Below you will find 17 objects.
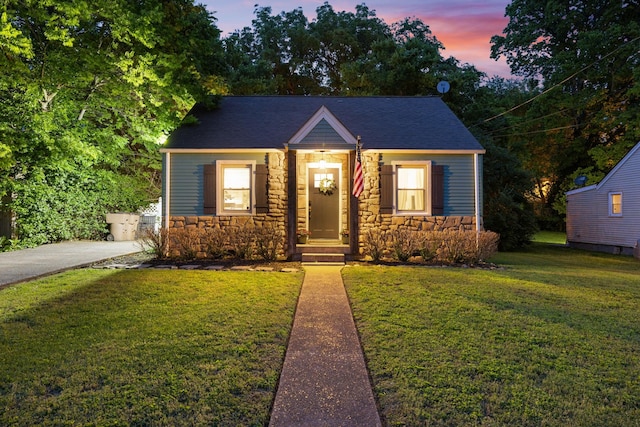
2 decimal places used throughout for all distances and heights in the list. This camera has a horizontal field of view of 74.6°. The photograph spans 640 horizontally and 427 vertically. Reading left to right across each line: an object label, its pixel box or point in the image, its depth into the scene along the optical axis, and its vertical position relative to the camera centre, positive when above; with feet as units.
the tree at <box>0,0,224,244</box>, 34.32 +11.32
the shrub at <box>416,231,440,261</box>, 32.99 -2.44
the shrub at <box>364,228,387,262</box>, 33.37 -2.41
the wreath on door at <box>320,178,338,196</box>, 39.73 +2.70
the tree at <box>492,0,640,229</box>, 74.38 +26.26
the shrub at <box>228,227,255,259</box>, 33.76 -2.18
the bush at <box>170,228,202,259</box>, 33.45 -2.20
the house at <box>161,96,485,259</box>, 35.47 +3.23
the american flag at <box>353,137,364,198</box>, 33.96 +3.03
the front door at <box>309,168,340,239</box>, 40.11 +0.80
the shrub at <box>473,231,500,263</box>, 33.01 -2.45
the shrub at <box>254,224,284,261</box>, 33.68 -2.25
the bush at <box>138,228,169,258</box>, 33.60 -2.28
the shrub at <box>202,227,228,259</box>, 33.91 -2.36
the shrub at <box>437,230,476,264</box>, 32.71 -2.44
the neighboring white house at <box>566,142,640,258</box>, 51.44 +0.58
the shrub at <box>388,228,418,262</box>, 33.19 -2.40
